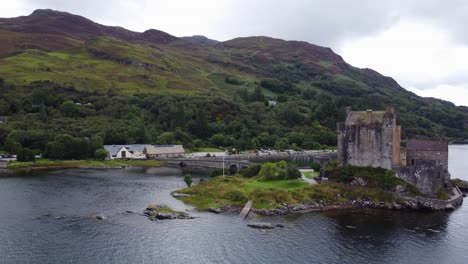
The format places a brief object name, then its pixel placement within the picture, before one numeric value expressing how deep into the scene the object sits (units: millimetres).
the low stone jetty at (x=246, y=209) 66188
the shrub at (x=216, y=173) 98000
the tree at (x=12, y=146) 122925
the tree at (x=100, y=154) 127938
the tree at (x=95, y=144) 131500
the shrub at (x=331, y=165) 84062
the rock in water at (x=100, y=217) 63378
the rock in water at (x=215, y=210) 68338
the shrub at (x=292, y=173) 82875
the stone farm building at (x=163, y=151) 141250
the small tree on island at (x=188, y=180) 85375
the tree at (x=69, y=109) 164000
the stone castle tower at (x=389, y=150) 75250
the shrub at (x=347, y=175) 79500
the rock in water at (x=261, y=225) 60031
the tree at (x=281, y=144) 160250
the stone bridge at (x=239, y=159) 124562
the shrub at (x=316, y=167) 97438
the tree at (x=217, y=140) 161875
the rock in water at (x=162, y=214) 64125
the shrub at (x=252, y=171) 92625
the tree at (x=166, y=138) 152125
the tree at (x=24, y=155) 115544
